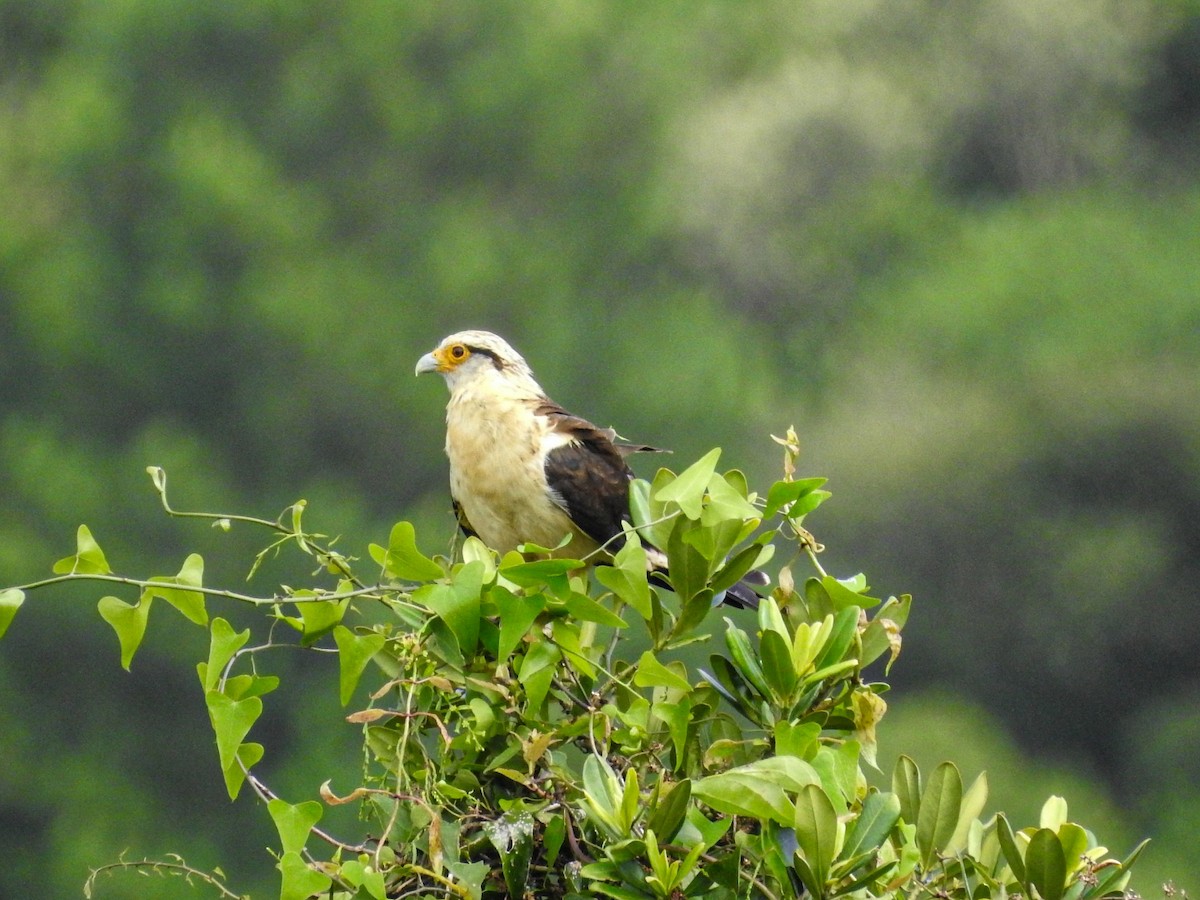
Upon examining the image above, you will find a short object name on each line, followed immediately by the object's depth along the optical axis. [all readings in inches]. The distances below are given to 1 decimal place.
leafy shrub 514.8
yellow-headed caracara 586.6
